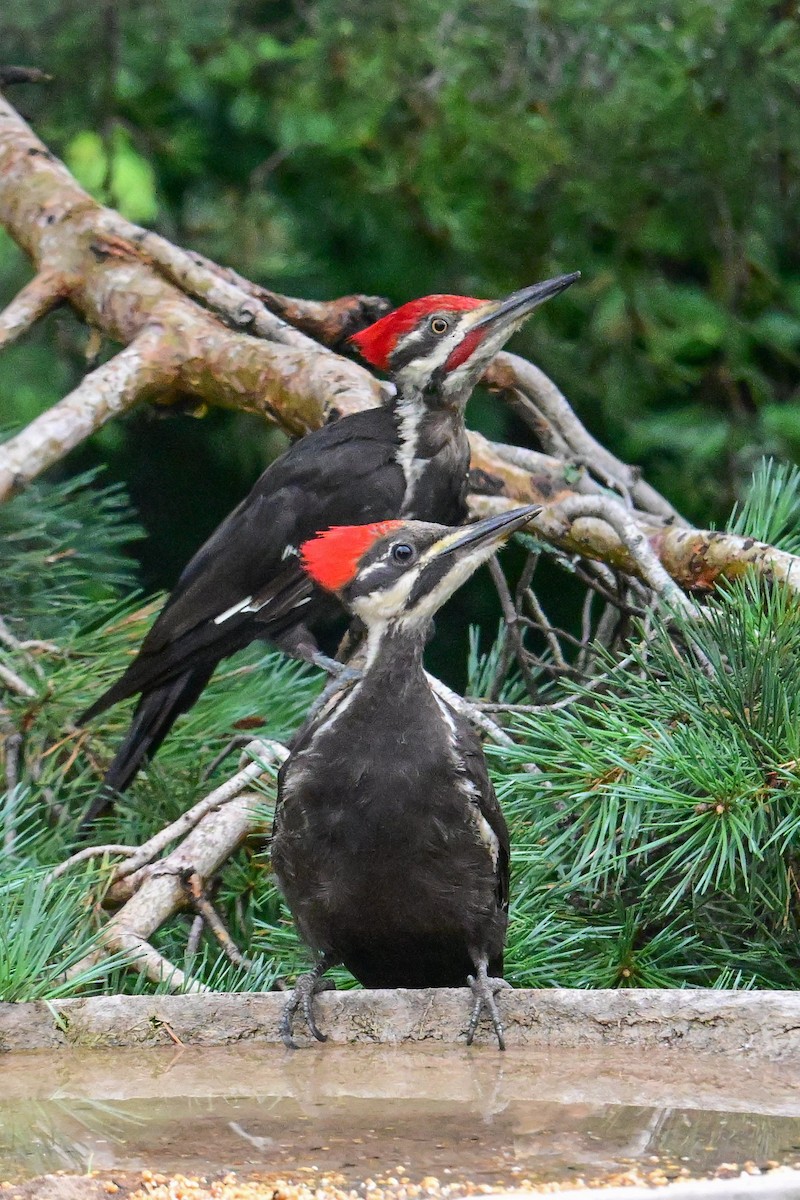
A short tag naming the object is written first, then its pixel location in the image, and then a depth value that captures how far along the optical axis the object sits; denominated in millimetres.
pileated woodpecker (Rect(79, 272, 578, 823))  5340
